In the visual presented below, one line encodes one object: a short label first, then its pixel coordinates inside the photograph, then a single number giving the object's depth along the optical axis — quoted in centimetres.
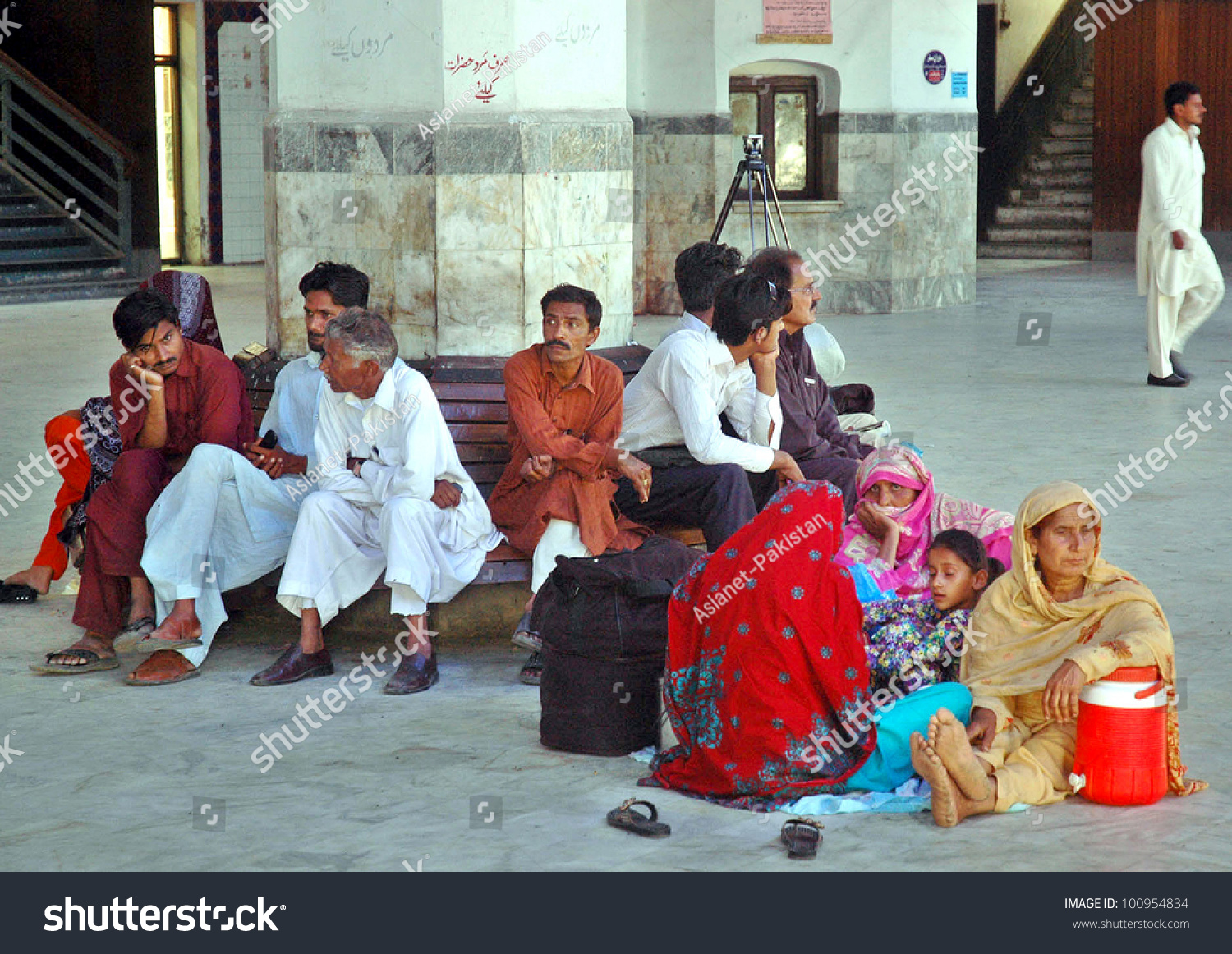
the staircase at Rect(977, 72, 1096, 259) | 1898
